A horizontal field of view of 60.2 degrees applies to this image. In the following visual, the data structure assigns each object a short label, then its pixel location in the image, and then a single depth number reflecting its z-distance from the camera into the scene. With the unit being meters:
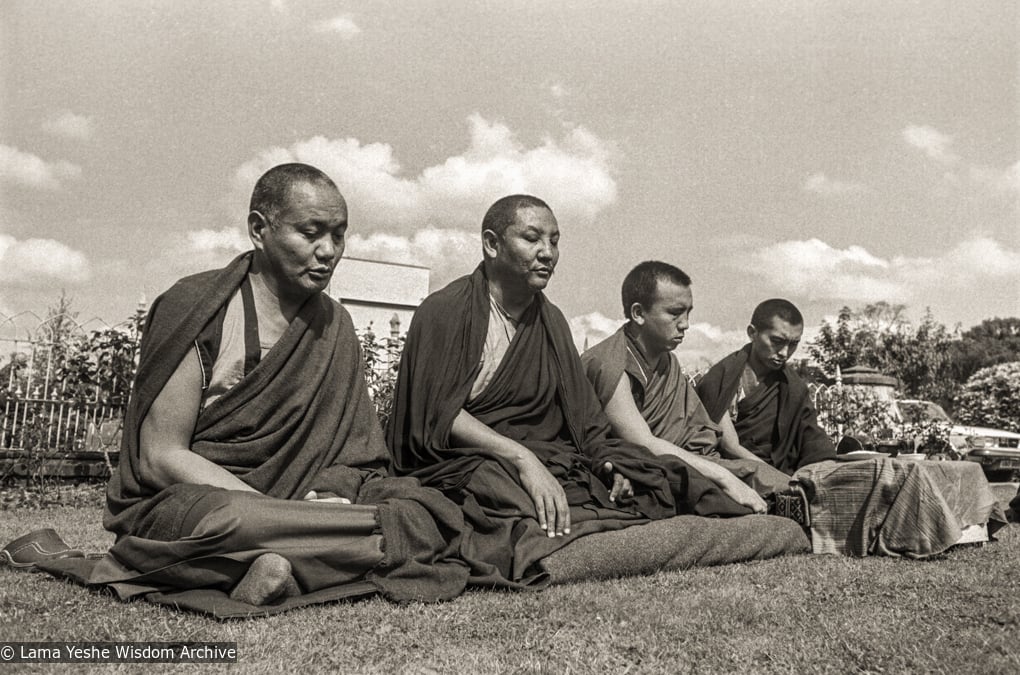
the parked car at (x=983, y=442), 9.84
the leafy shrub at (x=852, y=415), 10.41
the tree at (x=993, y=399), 23.23
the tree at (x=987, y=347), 37.72
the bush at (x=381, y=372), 8.45
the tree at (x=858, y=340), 20.36
